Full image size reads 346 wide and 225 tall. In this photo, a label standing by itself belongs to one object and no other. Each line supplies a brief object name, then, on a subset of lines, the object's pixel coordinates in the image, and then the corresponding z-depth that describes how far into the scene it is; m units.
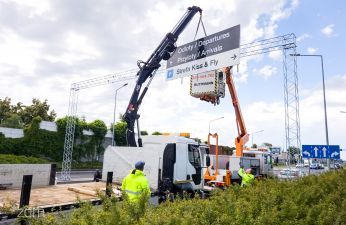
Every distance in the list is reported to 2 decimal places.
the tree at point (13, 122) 38.39
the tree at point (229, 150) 46.33
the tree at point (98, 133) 38.06
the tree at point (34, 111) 45.56
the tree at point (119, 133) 40.78
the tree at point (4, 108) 45.12
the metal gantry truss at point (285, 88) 15.26
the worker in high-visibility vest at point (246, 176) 10.61
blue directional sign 20.19
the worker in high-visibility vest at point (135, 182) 5.69
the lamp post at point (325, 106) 22.92
